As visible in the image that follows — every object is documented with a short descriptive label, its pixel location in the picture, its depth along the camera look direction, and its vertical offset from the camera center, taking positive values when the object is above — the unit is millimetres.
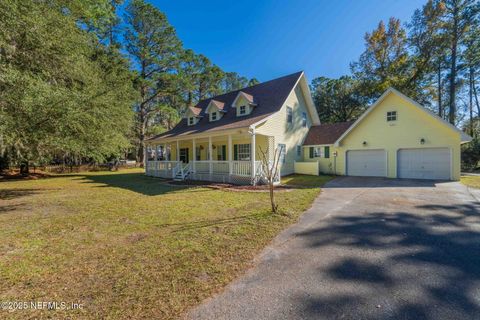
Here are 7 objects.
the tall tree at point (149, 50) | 27312 +15074
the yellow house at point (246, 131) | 12977 +1952
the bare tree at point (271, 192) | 6105 -930
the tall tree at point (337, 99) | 29859 +8767
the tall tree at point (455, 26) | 20141 +13023
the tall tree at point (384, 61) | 24234 +11969
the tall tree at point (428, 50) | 21767 +11660
